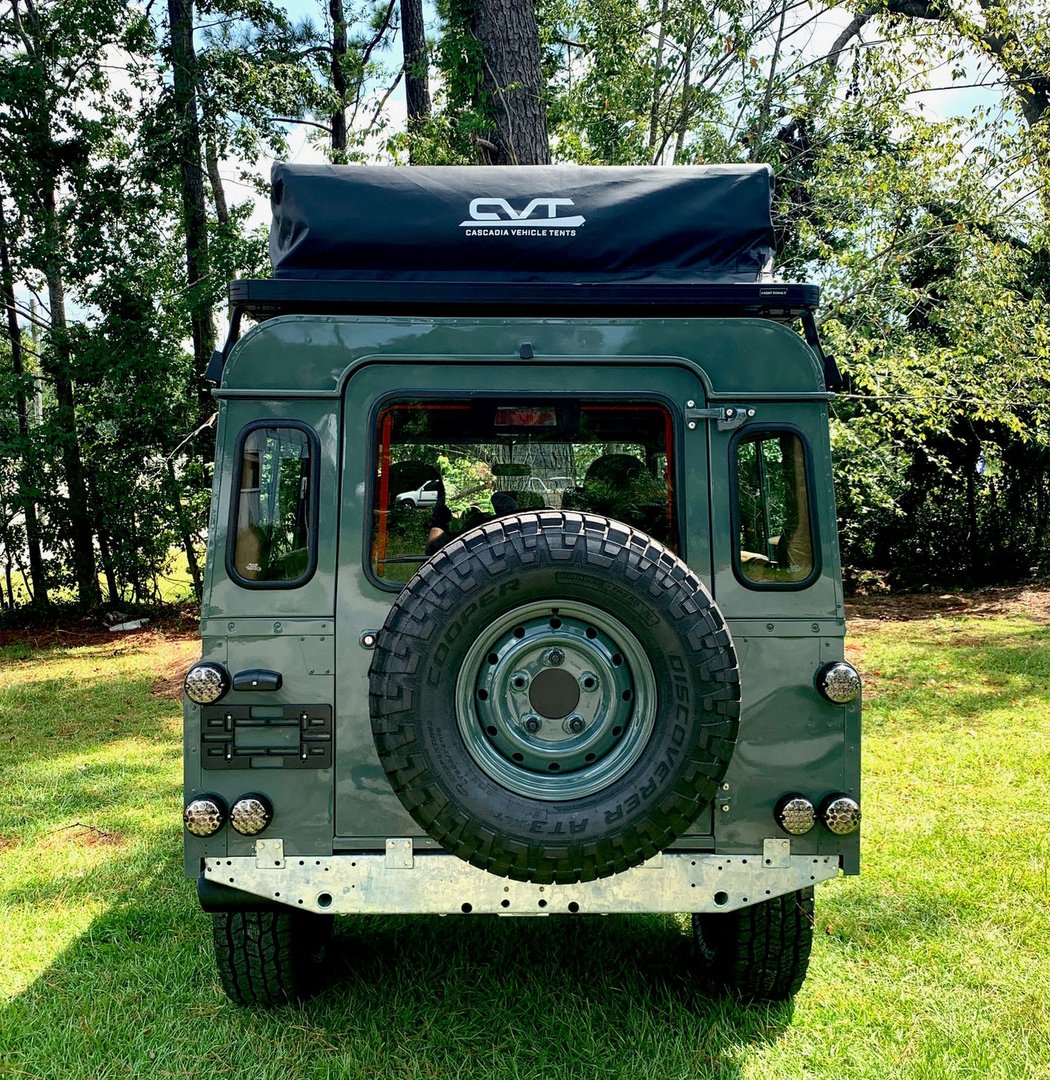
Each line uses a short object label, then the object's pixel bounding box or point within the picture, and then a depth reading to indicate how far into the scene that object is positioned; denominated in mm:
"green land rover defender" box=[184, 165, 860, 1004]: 2891
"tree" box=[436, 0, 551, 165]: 8539
